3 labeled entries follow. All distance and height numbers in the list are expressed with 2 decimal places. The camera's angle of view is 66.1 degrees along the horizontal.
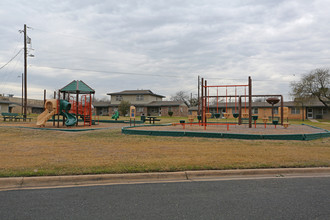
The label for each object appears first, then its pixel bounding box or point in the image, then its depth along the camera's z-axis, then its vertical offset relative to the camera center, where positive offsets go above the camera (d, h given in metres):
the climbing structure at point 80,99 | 22.05 +1.21
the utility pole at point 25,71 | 31.14 +5.03
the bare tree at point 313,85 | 46.25 +4.92
